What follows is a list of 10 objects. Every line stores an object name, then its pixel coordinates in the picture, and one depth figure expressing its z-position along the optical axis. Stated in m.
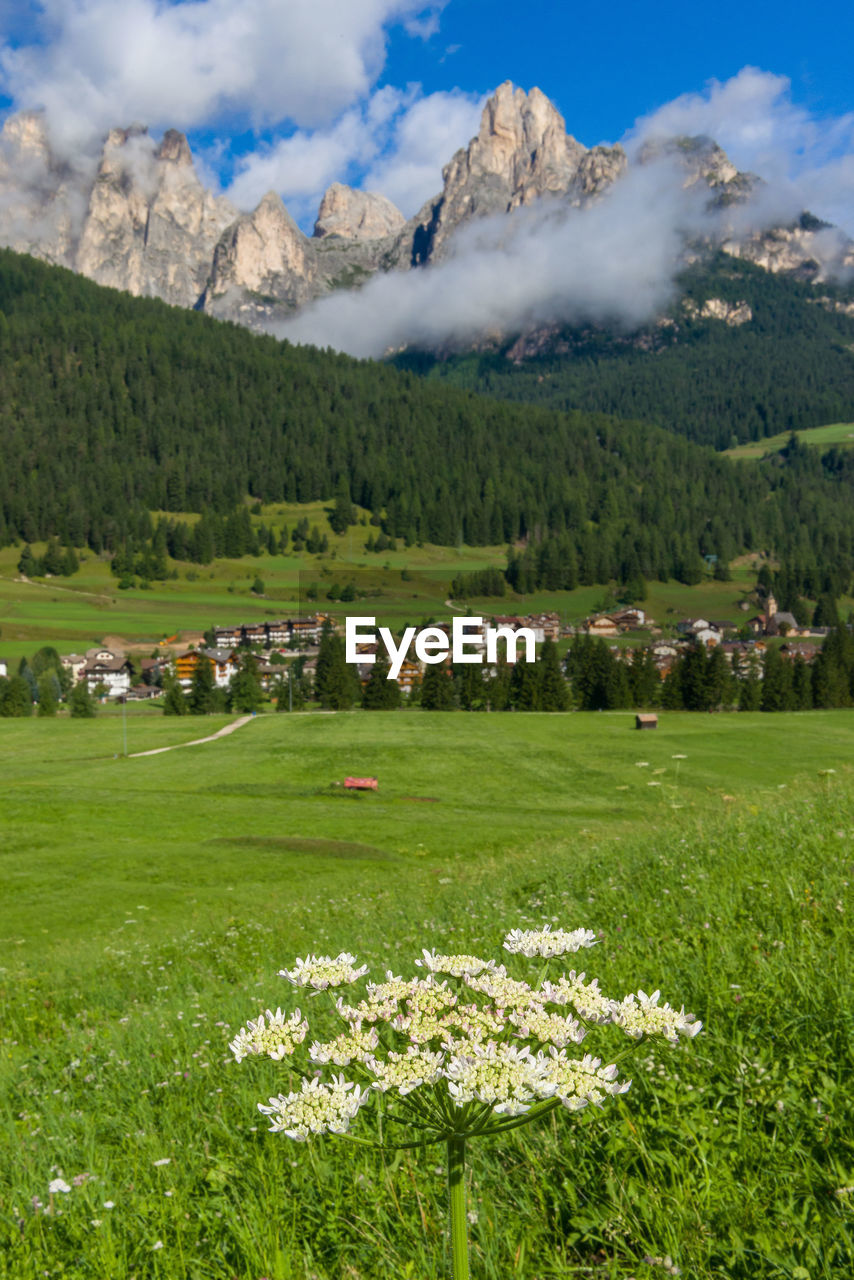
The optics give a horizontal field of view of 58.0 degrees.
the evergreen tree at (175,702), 107.81
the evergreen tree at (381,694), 98.75
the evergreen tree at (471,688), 97.19
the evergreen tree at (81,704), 109.31
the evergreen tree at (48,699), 112.38
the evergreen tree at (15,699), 108.56
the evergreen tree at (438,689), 97.50
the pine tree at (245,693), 106.50
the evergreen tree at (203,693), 107.62
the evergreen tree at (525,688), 95.50
